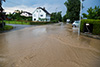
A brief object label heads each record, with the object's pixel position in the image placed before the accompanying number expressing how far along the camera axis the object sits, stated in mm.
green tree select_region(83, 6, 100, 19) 13138
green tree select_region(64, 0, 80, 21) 33531
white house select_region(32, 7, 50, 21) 43762
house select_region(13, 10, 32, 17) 43691
